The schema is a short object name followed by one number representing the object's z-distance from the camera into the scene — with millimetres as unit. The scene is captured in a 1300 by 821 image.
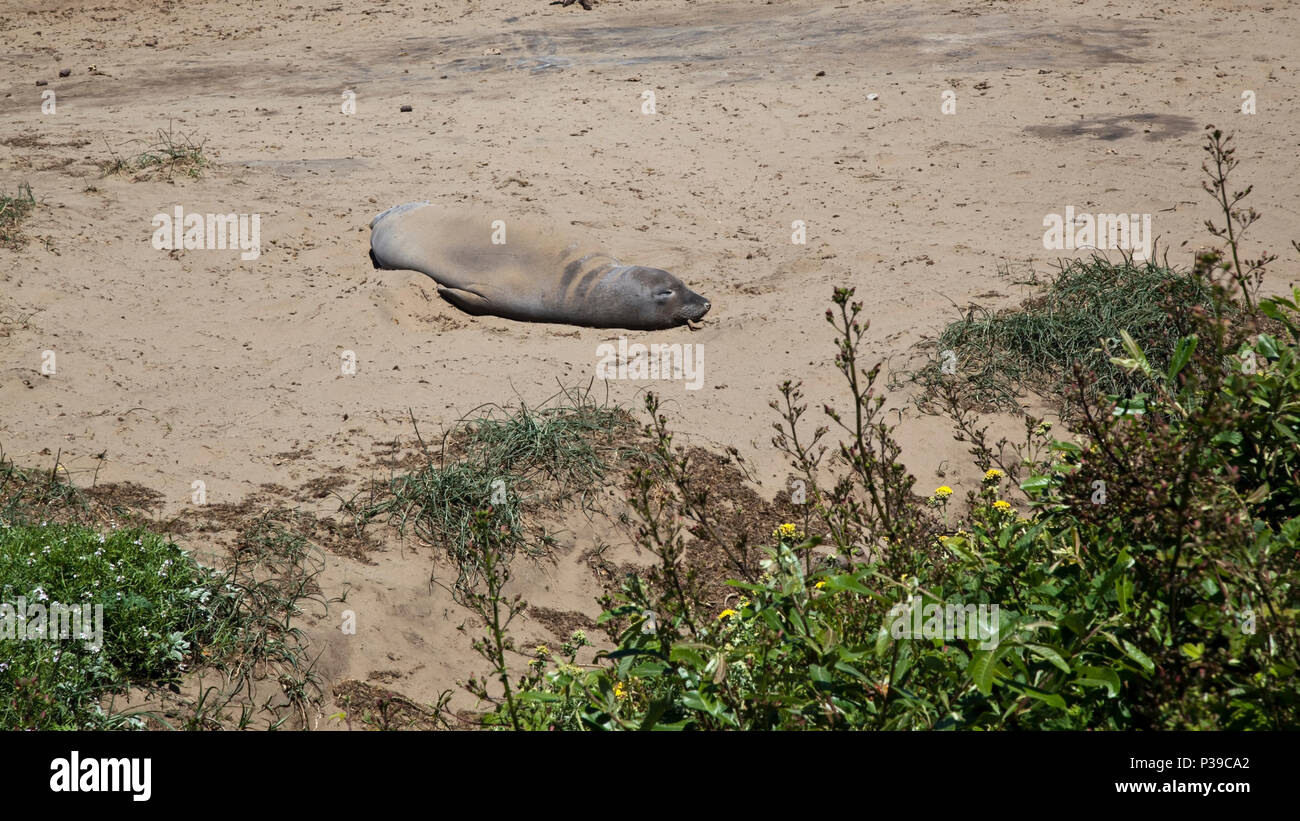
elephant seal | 6297
